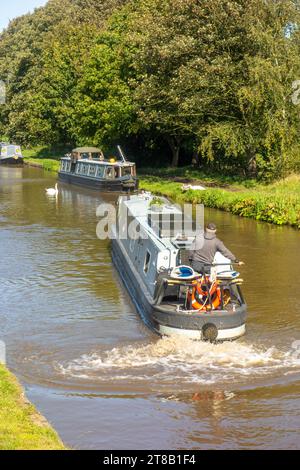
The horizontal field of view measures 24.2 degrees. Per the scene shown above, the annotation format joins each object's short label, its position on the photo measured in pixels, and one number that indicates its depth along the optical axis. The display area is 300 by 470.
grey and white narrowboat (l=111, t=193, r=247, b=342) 13.73
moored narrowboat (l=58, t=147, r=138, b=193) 41.38
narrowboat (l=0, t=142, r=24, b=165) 66.94
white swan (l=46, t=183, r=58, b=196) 41.25
